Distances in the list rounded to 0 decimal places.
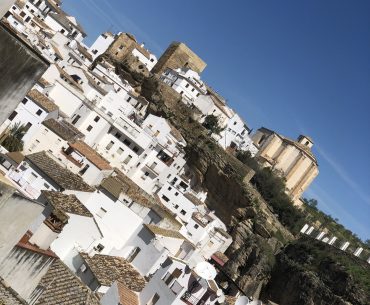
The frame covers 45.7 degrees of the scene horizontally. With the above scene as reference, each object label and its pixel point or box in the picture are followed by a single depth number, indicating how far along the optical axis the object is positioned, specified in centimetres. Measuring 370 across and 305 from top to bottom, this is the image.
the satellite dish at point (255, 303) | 3865
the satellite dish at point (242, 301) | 3825
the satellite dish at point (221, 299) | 3671
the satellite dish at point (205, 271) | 3403
